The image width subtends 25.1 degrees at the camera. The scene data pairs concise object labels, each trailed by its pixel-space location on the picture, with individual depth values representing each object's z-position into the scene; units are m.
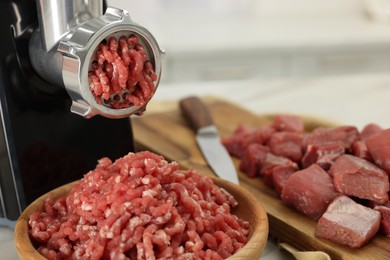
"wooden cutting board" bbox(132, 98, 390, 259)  0.55
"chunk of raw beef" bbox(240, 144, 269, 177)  0.65
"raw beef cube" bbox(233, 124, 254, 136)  0.71
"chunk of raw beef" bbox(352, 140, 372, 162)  0.61
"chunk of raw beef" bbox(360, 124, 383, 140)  0.65
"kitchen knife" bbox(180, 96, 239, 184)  0.66
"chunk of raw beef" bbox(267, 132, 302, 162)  0.65
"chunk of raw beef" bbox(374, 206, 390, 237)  0.56
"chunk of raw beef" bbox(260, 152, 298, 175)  0.63
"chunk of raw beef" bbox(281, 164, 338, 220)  0.58
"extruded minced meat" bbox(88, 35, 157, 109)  0.52
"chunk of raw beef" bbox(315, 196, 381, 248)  0.54
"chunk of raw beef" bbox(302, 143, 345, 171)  0.62
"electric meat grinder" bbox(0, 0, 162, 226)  0.52
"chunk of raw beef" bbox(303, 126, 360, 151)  0.64
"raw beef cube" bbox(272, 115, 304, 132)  0.71
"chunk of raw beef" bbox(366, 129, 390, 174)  0.59
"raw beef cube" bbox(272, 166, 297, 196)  0.62
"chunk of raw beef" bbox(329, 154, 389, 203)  0.57
